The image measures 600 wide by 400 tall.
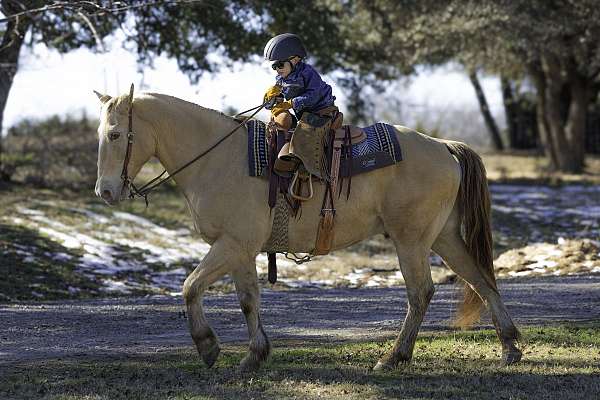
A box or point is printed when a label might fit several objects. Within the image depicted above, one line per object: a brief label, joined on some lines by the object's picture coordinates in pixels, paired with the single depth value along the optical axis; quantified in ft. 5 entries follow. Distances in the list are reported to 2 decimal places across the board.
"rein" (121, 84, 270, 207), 45.50
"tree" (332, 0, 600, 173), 148.46
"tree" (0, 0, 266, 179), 108.58
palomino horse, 45.37
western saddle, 46.32
